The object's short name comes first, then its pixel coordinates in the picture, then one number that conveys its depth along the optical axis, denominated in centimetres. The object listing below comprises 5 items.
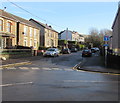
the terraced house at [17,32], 3219
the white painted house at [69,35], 9612
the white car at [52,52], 3234
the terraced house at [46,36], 5534
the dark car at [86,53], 3484
